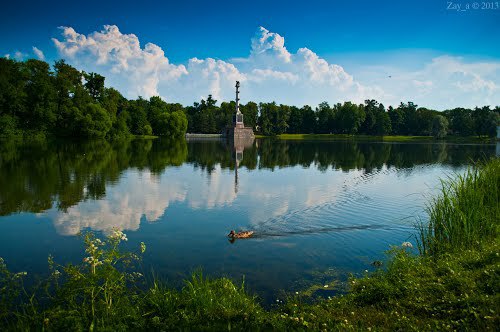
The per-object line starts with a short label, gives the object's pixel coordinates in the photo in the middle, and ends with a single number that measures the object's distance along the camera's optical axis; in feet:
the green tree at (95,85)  327.92
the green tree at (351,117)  453.99
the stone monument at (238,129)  374.43
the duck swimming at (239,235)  46.11
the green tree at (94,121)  269.44
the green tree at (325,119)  484.74
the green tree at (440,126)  412.36
